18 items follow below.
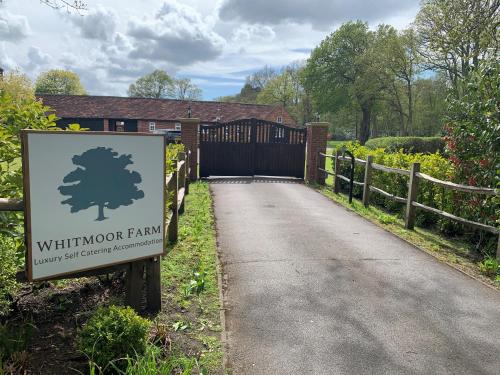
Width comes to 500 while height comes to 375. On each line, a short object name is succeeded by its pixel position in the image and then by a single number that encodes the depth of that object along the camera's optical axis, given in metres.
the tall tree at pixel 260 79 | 80.56
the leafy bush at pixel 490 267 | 5.30
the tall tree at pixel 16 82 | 28.82
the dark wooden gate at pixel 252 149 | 15.09
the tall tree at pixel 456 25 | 16.03
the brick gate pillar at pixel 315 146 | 14.31
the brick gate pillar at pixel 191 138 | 14.33
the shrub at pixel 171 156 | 5.97
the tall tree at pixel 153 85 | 78.88
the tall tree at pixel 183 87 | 81.56
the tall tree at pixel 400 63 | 31.94
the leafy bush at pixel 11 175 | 3.16
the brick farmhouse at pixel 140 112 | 43.75
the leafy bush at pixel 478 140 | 5.82
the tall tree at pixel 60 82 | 66.69
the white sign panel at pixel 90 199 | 2.82
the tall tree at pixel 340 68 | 48.91
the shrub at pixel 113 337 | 2.81
